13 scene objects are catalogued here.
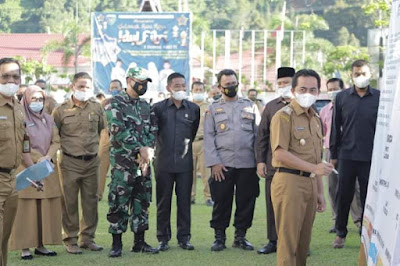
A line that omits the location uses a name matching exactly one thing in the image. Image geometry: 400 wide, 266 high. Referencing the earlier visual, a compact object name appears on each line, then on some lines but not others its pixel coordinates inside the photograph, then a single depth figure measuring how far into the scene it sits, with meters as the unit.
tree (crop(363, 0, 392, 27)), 23.80
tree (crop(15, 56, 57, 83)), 53.41
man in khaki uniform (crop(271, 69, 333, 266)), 7.36
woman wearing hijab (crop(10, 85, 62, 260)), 9.27
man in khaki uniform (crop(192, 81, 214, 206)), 14.16
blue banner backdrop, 37.69
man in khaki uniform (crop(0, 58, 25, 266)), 7.34
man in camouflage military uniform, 9.23
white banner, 4.99
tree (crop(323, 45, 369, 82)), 50.47
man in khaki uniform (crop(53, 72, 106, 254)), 9.80
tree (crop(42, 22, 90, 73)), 53.99
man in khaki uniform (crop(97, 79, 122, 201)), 14.29
